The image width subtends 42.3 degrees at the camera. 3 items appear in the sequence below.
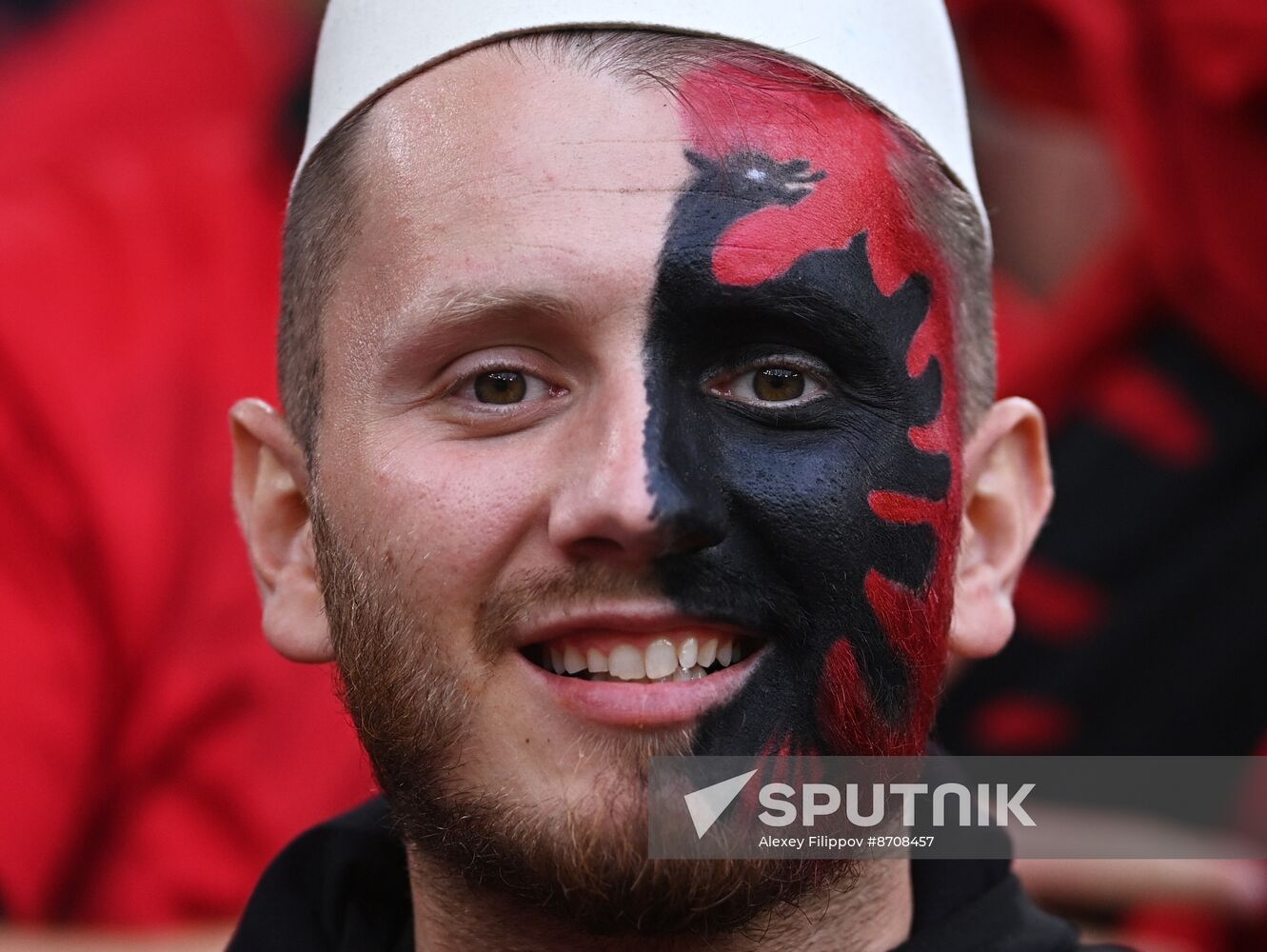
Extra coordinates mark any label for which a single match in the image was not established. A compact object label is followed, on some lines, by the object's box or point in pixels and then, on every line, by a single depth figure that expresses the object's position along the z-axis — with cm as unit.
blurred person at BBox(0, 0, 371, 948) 372
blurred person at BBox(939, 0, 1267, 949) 423
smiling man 192
